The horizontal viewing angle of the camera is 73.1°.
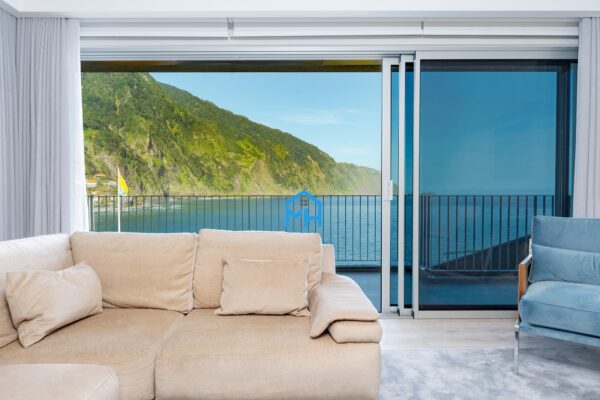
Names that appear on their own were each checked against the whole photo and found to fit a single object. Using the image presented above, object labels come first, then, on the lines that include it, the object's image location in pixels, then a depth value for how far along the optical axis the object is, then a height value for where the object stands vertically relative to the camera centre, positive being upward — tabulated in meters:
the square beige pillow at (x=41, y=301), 1.81 -0.52
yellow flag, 5.34 +0.02
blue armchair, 2.25 -0.59
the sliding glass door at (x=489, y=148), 3.50 +0.36
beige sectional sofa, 1.75 -0.69
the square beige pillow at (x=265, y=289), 2.17 -0.54
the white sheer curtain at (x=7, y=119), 3.11 +0.55
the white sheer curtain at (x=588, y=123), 3.22 +0.54
